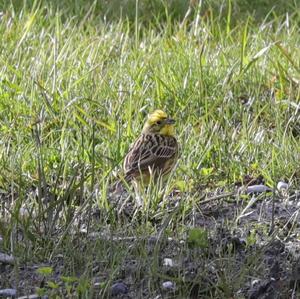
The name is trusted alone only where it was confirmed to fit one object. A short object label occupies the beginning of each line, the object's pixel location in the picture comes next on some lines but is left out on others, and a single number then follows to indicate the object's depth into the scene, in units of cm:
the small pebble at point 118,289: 991
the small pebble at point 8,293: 981
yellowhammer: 1260
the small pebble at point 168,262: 1033
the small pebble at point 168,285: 996
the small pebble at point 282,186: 1262
